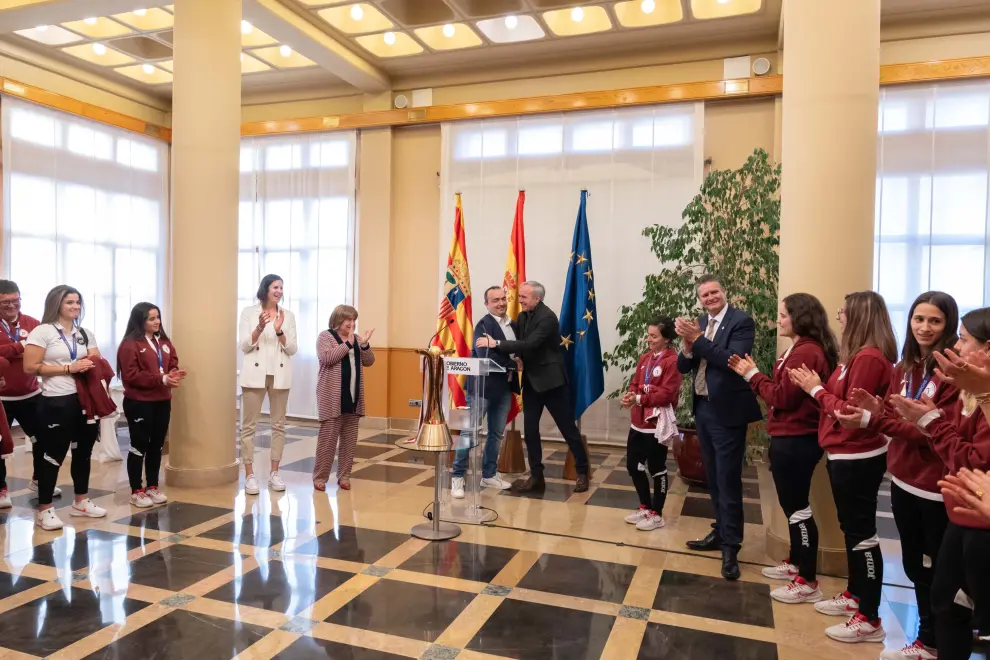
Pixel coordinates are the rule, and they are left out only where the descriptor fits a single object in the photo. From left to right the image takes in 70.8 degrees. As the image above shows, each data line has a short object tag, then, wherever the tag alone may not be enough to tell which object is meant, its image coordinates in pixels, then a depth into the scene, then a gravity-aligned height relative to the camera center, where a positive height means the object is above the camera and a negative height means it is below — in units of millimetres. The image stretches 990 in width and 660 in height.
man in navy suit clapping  3637 -474
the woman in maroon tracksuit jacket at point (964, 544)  2025 -671
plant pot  5641 -1191
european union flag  6141 -169
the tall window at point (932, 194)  6164 +1117
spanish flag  6355 +474
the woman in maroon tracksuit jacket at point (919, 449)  2551 -496
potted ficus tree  5648 +440
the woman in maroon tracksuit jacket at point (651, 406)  4305 -594
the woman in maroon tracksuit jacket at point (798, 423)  3320 -519
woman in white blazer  5168 -420
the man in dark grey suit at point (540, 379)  5246 -515
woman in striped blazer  5141 -615
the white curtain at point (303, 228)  8352 +960
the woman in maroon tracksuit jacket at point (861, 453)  2936 -582
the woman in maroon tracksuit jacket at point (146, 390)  4665 -588
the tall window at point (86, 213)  7230 +1026
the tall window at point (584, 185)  7059 +1318
